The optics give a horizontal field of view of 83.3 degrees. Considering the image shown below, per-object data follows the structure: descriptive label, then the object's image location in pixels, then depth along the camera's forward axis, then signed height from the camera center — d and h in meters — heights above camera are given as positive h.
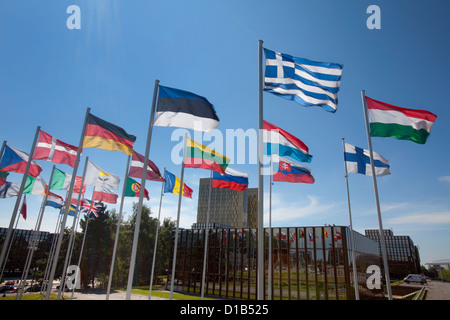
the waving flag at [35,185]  20.05 +4.22
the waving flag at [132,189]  18.95 +4.10
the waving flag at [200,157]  16.16 +5.62
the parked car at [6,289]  35.93 -6.61
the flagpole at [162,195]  22.42 +4.37
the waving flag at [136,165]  16.39 +4.99
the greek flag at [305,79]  10.05 +6.64
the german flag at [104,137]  11.98 +4.84
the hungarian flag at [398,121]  11.34 +5.93
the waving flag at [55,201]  24.93 +3.90
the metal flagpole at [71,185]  11.08 +2.45
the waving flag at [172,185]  20.12 +4.73
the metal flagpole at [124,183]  15.64 +3.65
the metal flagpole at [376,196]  9.90 +2.53
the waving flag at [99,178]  17.39 +4.55
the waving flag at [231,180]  18.80 +4.96
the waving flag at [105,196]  21.00 +3.80
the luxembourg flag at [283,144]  12.80 +5.28
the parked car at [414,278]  69.25 -5.13
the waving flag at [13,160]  16.16 +4.89
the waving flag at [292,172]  15.99 +4.91
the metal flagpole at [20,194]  12.96 +2.31
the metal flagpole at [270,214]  16.94 +2.64
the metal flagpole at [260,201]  7.97 +1.58
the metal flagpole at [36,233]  21.22 +0.66
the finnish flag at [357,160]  16.78 +6.10
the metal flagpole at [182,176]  16.08 +4.29
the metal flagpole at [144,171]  8.67 +2.67
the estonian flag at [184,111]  10.33 +5.36
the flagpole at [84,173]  17.33 +4.61
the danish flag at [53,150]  14.92 +5.16
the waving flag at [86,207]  22.98 +3.30
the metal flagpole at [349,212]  18.33 +3.07
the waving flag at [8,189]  19.66 +3.75
